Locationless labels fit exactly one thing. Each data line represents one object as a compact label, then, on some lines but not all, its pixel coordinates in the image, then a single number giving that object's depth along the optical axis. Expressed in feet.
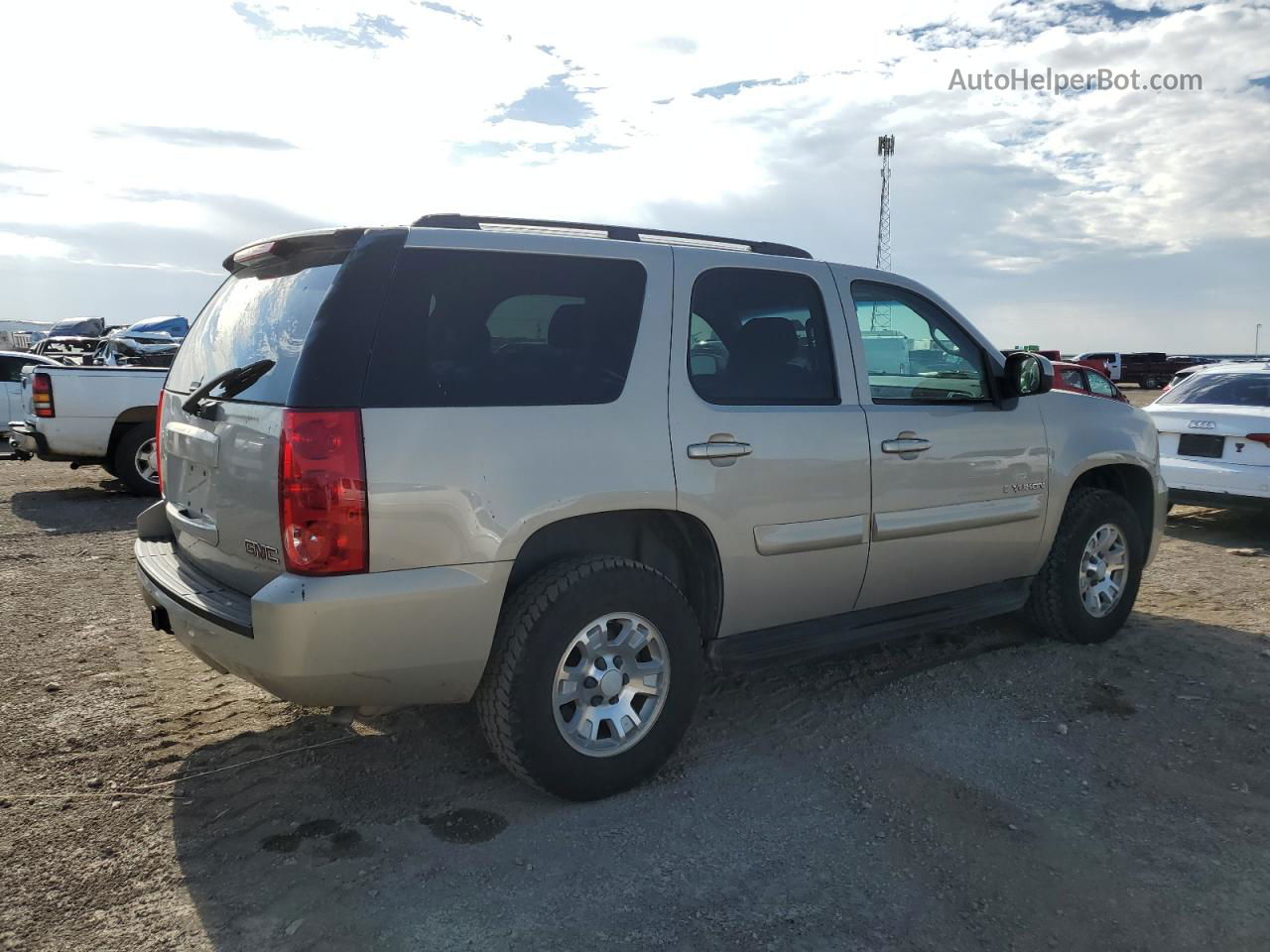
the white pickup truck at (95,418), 33.12
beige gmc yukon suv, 9.96
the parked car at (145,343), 57.52
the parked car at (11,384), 45.44
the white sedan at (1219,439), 26.50
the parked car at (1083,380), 54.49
